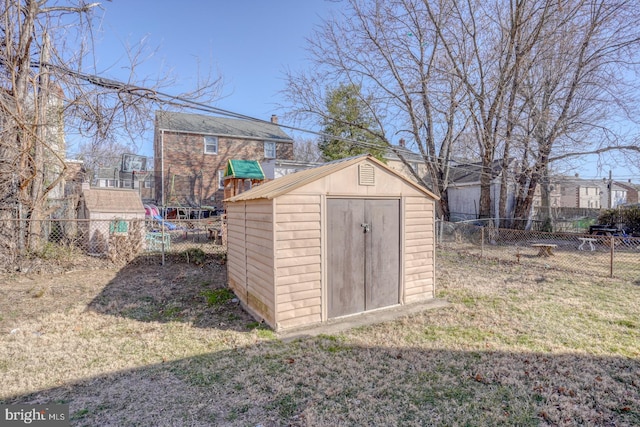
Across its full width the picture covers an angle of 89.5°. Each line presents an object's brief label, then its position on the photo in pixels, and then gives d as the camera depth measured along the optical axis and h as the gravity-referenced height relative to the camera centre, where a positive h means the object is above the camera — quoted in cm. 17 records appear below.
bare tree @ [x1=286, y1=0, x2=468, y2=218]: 1302 +530
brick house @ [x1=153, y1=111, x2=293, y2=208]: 1981 +357
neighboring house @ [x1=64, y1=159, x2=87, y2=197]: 1192 +105
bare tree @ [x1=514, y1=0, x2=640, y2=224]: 1080 +483
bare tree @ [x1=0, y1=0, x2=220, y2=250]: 630 +232
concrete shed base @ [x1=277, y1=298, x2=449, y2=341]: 447 -173
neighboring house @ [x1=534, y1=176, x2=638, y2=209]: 3403 +93
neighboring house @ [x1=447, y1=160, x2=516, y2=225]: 1831 +64
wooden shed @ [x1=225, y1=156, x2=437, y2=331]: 448 -58
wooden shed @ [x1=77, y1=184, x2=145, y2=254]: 909 -12
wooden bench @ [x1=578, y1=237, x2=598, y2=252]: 1110 -147
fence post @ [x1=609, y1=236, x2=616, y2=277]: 728 -137
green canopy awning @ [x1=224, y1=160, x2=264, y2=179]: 1609 +191
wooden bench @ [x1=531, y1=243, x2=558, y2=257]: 1001 -142
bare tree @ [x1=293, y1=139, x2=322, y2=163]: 3572 +650
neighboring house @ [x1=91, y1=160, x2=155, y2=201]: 2753 +270
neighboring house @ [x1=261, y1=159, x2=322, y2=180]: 1780 +228
